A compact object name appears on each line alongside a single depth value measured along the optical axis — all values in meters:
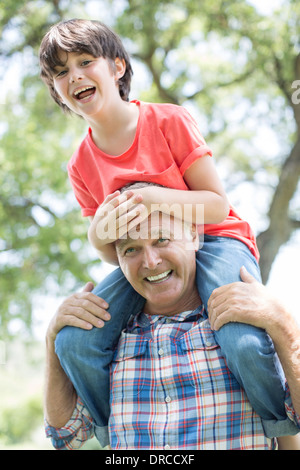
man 2.15
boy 2.24
